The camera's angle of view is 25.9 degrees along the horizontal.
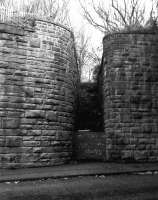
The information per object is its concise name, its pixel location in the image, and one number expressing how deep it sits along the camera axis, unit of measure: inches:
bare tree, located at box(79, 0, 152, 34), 943.6
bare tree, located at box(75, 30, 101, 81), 984.2
